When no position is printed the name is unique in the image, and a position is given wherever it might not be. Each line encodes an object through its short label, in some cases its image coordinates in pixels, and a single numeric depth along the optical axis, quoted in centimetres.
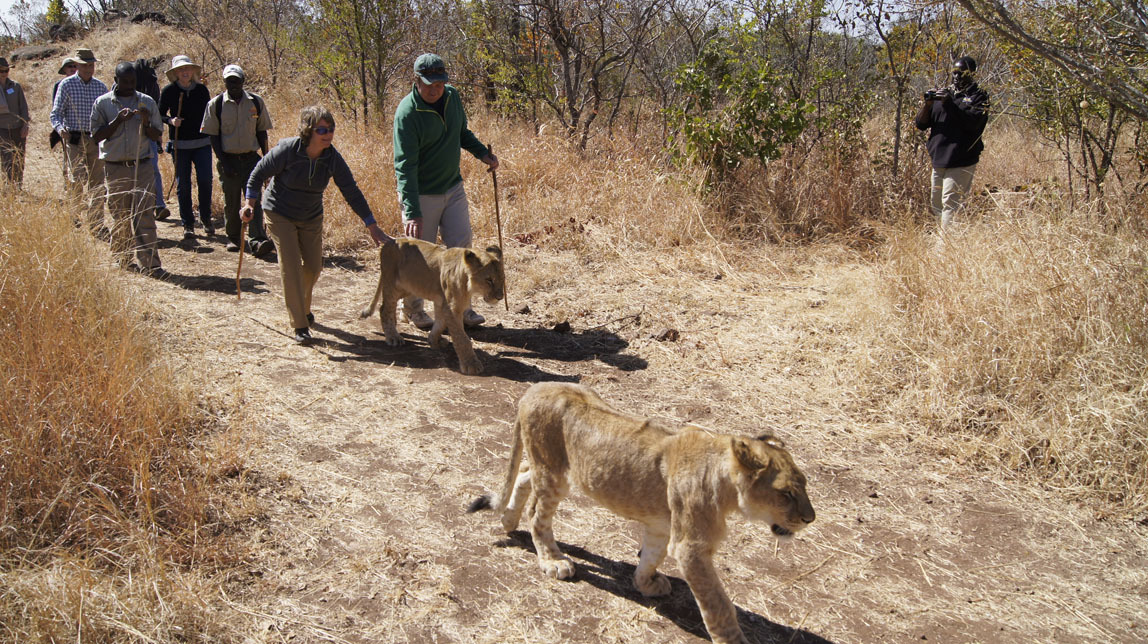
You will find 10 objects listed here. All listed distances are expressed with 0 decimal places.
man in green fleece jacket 684
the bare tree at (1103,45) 484
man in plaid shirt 859
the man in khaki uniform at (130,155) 800
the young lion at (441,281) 658
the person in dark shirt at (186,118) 977
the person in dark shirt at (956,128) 812
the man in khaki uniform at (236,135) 916
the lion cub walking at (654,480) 330
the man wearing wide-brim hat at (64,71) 931
